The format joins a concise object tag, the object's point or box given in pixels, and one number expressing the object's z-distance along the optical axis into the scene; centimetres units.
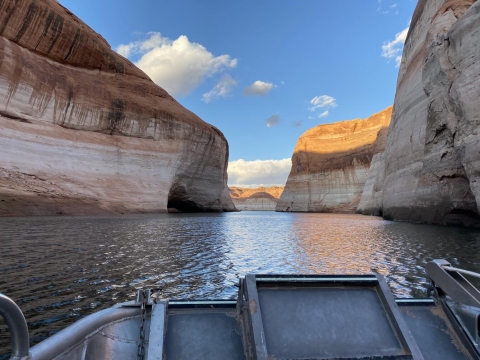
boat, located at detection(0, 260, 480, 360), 186
